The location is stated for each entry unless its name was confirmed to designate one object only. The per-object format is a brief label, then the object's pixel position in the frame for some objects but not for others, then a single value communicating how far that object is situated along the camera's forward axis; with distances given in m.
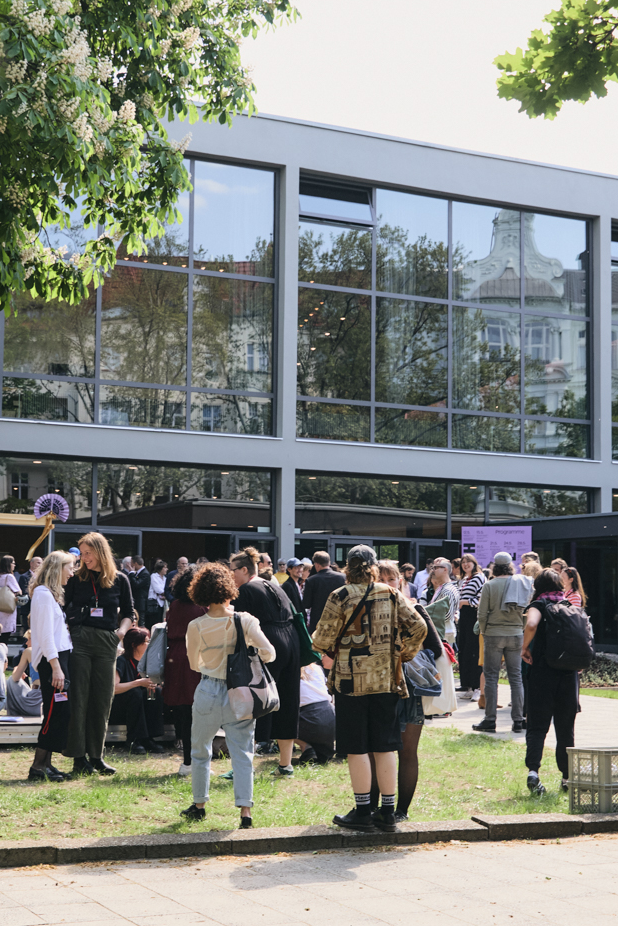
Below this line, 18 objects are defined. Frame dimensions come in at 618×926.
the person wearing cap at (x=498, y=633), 10.95
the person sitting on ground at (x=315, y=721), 8.92
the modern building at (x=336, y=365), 21.09
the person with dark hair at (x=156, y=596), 18.22
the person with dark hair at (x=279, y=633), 8.22
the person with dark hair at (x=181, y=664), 8.37
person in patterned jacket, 6.38
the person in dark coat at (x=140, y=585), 18.03
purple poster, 20.39
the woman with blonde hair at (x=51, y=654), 7.89
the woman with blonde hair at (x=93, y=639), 8.12
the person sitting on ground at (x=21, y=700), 9.85
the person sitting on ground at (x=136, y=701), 9.22
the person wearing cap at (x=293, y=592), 10.67
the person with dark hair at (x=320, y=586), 10.75
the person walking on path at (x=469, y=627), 13.61
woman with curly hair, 6.46
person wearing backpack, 7.70
